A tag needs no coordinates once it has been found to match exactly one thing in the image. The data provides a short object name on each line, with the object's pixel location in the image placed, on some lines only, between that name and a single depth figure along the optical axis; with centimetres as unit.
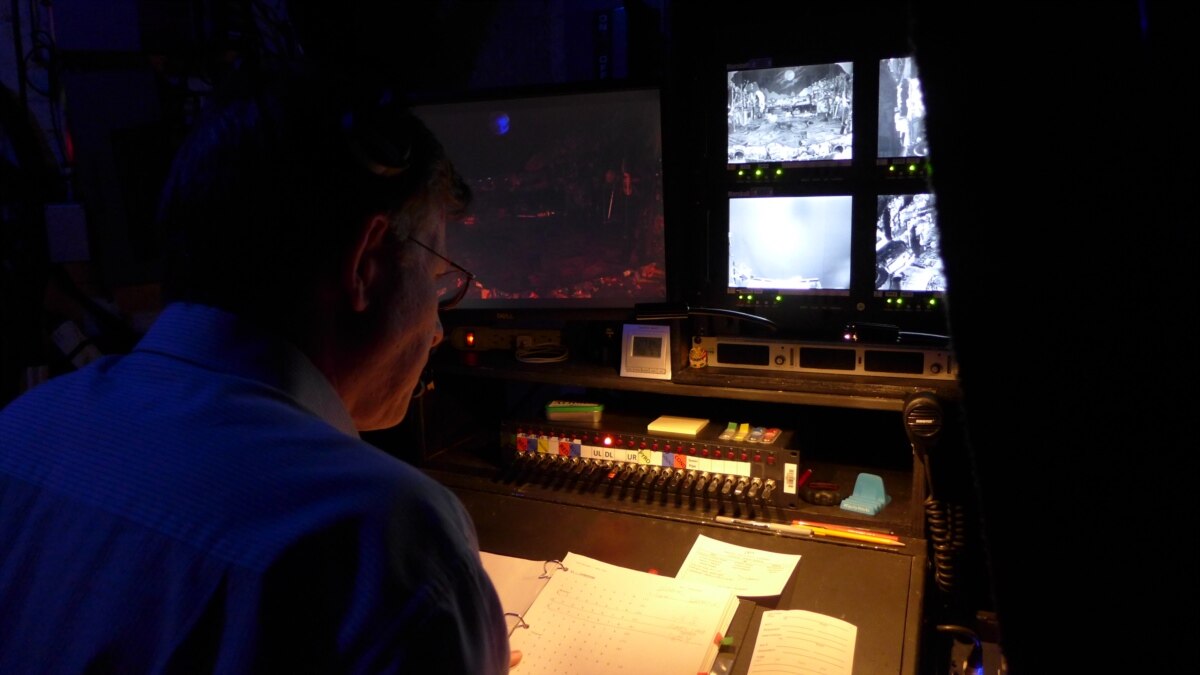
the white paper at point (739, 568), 123
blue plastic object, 142
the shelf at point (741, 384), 133
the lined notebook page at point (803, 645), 104
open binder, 106
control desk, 121
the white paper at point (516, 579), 122
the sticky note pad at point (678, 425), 150
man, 55
